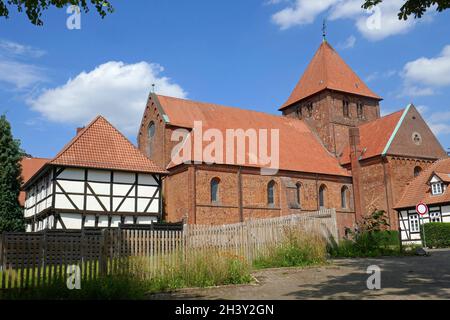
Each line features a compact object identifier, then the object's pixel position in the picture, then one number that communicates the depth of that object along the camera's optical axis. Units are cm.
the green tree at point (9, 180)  3338
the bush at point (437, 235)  3114
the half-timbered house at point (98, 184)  2617
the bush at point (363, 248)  2030
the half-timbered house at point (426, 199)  3447
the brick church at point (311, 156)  3388
